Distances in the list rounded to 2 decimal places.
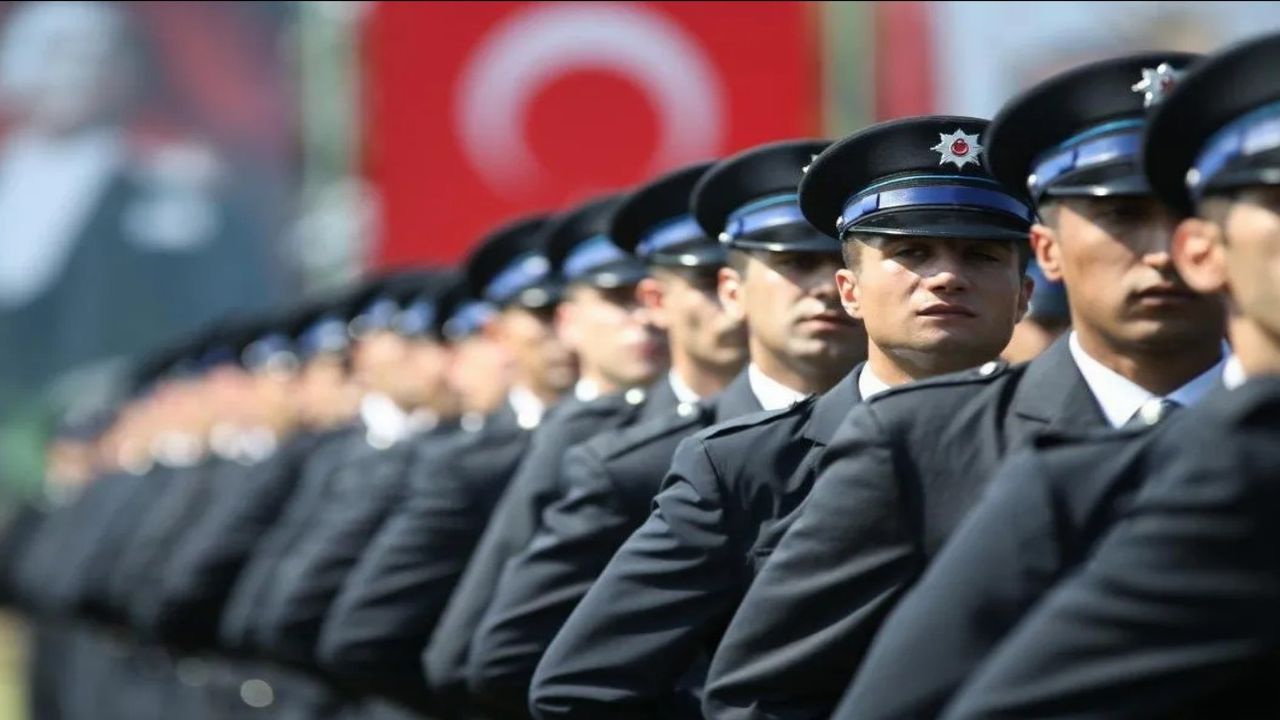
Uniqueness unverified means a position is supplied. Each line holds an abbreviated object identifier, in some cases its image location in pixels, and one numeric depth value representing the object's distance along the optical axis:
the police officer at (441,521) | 15.02
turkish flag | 36.75
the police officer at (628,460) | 11.51
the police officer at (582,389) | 13.27
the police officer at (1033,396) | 8.08
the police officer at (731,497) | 9.74
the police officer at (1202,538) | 6.25
